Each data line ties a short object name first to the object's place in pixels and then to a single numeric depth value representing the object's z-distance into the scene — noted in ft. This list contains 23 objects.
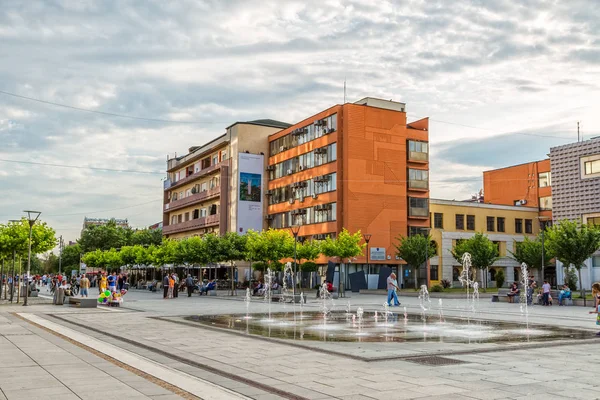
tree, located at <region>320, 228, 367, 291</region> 154.51
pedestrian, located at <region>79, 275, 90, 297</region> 114.01
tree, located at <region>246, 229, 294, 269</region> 146.82
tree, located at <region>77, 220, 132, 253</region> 322.96
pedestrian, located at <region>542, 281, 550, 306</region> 99.04
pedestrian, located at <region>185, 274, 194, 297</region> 135.56
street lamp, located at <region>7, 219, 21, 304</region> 108.03
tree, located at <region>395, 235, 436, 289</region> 157.48
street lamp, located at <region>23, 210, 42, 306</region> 101.78
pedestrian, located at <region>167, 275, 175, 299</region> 131.85
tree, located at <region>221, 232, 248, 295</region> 154.28
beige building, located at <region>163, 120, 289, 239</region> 224.74
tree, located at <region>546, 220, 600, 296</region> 104.06
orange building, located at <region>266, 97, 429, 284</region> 184.03
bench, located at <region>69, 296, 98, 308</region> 92.22
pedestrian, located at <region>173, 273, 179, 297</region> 136.25
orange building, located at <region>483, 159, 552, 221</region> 217.36
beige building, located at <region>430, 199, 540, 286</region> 198.08
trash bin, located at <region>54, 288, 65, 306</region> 100.99
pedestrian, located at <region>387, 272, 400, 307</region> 94.23
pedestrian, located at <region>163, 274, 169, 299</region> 132.11
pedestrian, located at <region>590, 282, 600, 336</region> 51.62
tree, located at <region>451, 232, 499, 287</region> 148.87
